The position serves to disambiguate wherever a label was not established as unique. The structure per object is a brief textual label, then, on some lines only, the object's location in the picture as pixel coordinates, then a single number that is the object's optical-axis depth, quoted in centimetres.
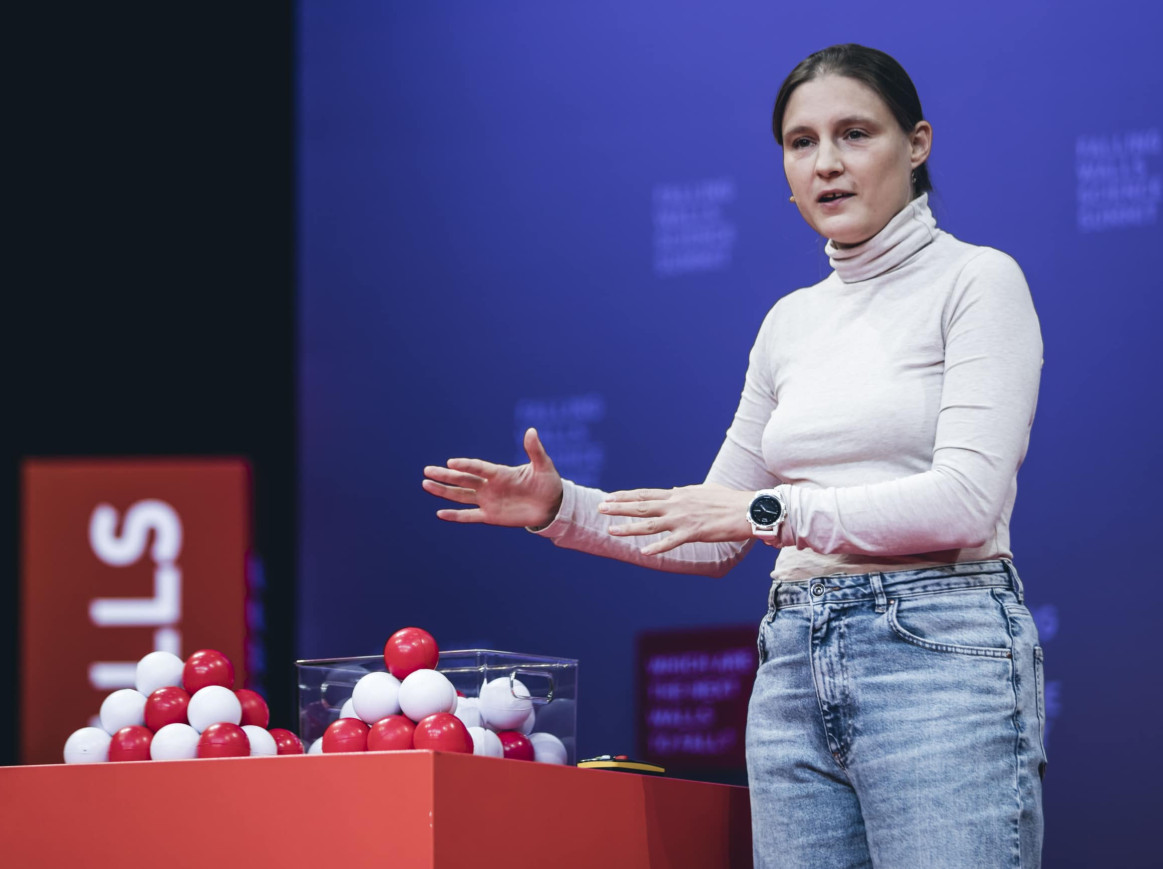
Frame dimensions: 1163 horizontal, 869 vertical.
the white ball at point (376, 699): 861
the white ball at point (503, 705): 877
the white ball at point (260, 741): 863
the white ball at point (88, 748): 861
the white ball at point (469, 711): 875
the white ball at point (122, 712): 867
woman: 841
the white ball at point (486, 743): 864
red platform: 828
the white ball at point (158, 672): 873
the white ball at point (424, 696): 858
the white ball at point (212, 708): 863
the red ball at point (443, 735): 851
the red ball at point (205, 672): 872
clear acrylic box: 880
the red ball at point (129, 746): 859
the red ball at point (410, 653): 868
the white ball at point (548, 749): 877
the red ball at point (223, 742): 854
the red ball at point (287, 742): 872
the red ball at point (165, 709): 865
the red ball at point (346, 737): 855
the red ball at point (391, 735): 852
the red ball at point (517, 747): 873
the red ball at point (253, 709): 872
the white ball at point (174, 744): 857
